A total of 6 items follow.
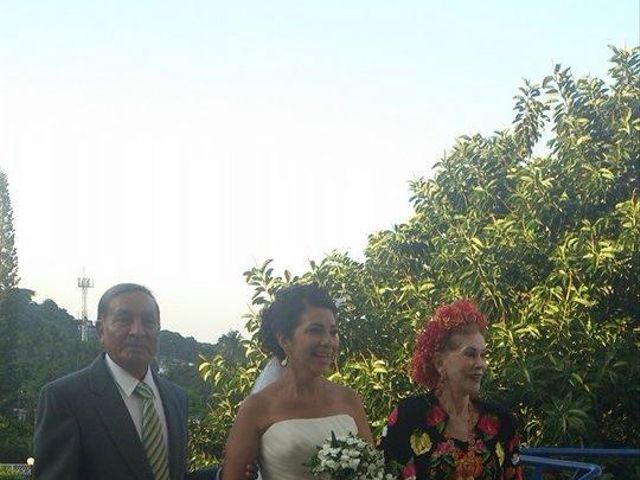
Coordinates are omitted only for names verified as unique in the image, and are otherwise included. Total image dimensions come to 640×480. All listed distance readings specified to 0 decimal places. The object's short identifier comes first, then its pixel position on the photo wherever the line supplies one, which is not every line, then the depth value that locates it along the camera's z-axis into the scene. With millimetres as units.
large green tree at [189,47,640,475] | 8781
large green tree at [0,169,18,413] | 46188
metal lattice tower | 70688
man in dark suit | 3623
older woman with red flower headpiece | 4387
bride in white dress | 3998
